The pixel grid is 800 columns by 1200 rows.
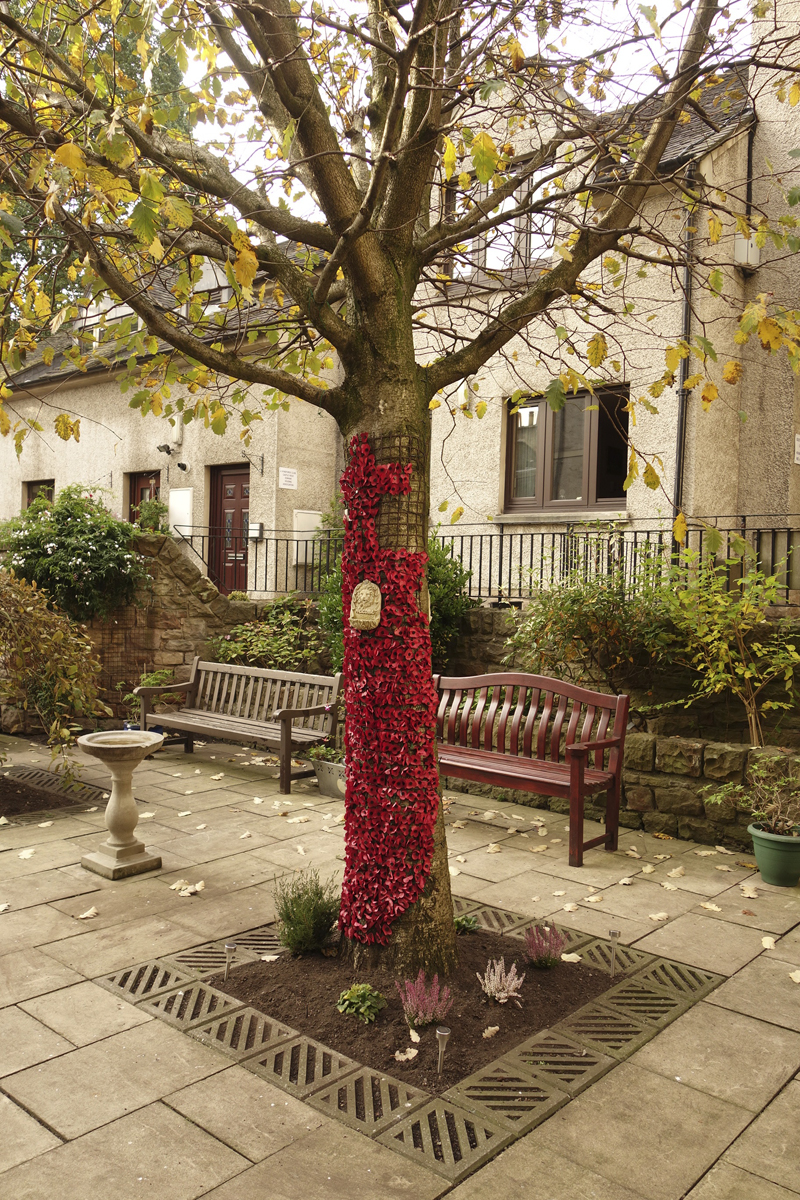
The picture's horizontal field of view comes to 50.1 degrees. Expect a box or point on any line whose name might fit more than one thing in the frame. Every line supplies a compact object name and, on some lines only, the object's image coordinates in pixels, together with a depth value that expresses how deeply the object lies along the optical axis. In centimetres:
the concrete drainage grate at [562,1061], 308
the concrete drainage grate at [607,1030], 333
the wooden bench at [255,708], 759
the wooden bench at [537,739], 580
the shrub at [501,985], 357
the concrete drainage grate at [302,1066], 303
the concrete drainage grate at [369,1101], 281
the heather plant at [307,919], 395
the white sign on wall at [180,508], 1514
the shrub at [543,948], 390
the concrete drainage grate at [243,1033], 327
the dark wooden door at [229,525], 1457
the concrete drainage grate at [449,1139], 262
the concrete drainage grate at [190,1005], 349
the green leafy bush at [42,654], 645
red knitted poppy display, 370
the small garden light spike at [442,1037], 296
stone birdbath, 524
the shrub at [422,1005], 335
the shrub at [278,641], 1018
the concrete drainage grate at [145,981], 372
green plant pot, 519
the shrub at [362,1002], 346
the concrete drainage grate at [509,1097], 285
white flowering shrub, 940
